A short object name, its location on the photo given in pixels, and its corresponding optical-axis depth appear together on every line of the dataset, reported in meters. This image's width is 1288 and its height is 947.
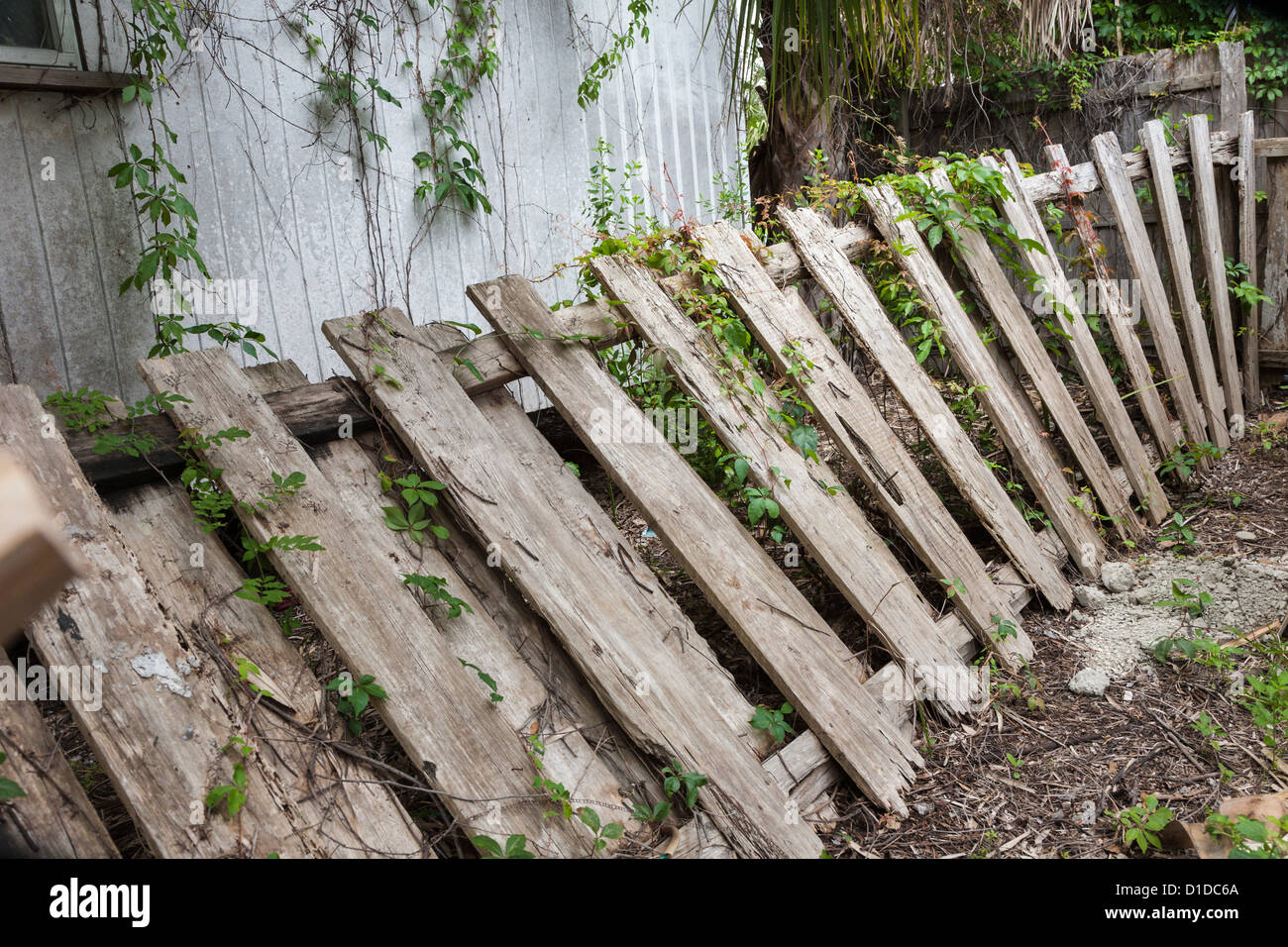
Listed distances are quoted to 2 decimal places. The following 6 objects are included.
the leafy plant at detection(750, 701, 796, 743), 2.35
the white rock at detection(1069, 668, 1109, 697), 2.89
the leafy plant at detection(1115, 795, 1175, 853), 2.13
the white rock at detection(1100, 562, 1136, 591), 3.55
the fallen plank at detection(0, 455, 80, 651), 0.50
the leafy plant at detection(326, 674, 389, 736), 1.89
